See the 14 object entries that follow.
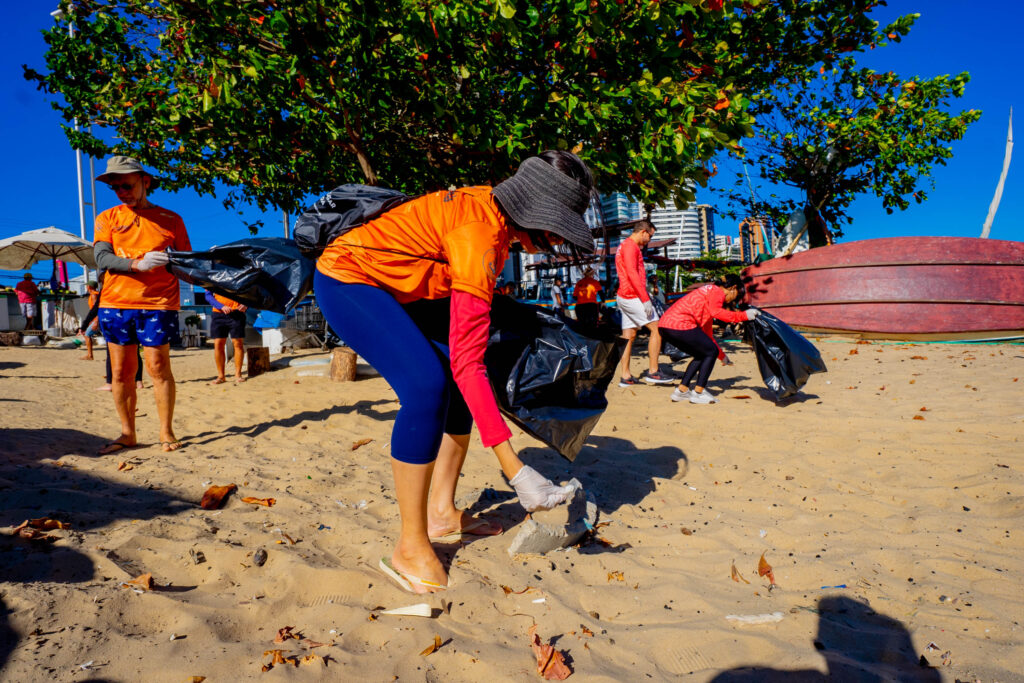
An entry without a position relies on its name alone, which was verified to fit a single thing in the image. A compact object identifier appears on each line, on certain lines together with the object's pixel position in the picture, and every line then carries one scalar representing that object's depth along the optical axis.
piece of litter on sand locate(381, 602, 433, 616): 1.87
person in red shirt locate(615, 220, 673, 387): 6.45
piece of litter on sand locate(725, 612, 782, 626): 1.98
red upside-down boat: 10.30
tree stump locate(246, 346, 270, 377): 8.18
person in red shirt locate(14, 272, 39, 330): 15.93
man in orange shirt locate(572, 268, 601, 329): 8.70
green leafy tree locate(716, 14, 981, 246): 12.62
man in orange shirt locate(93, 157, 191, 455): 3.70
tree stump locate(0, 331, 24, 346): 14.40
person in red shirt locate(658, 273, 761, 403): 5.94
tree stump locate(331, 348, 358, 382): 7.29
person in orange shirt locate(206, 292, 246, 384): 7.48
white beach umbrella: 13.10
